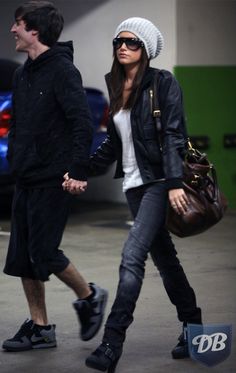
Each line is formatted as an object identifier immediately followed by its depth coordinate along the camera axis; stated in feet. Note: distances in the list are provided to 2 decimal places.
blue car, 66.21
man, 35.65
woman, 33.22
